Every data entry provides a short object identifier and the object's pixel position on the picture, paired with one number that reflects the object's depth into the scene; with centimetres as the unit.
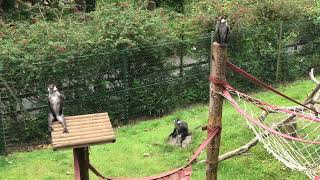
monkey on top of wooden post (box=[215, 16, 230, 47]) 462
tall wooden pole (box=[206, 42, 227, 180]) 482
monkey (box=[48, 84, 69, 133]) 480
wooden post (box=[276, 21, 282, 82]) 1104
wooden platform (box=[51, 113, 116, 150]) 425
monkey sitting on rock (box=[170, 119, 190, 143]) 797
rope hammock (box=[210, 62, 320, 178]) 478
